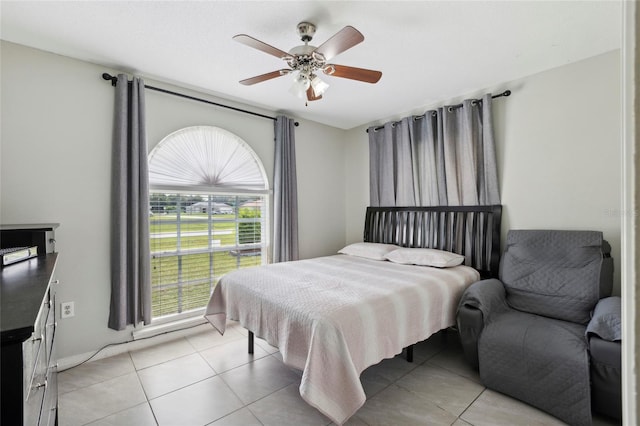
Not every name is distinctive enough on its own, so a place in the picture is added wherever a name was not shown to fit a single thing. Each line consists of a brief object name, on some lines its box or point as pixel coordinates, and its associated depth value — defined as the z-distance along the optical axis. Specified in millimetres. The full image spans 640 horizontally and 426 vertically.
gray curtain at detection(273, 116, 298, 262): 3516
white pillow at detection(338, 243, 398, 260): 3279
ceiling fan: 1688
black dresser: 587
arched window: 2879
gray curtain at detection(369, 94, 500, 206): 2948
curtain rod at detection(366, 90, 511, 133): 2801
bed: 1506
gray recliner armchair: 1598
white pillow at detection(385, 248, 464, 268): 2766
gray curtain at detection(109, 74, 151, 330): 2473
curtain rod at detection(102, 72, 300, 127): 2500
